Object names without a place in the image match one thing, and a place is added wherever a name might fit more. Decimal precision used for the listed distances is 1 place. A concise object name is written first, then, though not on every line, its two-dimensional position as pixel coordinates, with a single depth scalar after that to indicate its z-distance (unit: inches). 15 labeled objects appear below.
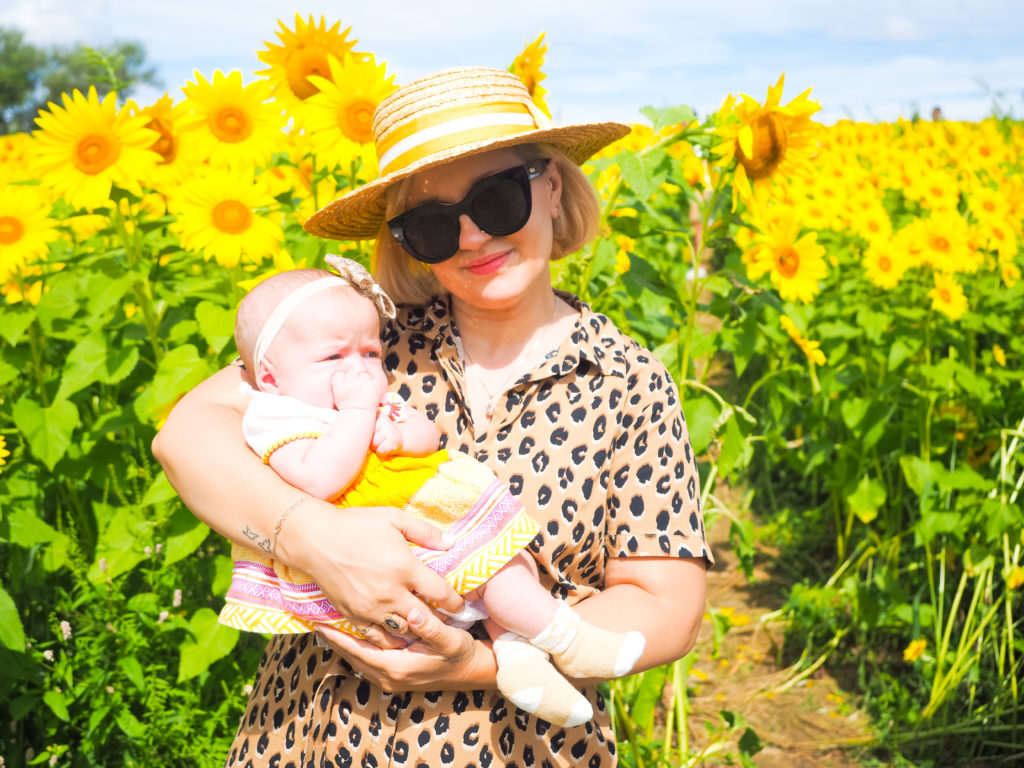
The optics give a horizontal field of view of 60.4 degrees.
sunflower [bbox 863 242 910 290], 145.9
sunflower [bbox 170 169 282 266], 90.9
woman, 60.6
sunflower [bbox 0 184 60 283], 94.5
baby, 61.1
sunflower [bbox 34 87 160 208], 86.0
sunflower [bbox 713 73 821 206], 90.0
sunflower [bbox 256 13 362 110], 95.7
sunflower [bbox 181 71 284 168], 95.0
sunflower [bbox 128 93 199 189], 94.5
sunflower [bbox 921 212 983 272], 142.1
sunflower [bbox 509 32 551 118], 103.4
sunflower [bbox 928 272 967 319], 140.3
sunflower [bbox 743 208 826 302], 131.6
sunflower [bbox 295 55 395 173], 90.5
